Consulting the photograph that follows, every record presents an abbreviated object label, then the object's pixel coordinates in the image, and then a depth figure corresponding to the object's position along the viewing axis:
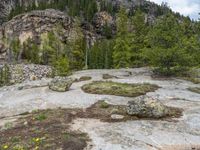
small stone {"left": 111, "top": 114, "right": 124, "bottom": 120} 9.26
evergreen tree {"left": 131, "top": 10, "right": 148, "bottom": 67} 28.23
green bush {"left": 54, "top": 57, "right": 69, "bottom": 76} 31.29
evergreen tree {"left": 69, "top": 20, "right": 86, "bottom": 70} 38.51
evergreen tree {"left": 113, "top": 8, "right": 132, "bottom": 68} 28.51
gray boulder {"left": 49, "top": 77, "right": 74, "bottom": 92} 13.93
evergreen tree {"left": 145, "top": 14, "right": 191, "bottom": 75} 17.88
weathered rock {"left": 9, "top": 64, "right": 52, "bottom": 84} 41.68
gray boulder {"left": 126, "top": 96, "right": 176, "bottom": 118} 9.31
